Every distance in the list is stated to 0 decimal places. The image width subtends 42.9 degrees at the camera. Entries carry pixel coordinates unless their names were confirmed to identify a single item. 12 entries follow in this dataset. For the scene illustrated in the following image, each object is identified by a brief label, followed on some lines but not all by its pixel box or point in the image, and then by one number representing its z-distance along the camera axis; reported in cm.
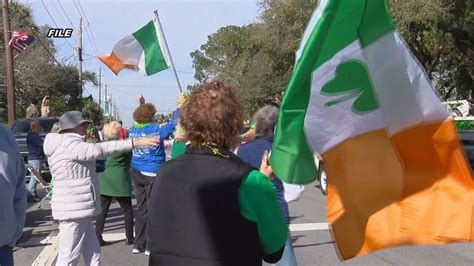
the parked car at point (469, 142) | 1329
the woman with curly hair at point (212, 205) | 250
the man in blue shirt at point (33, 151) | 1225
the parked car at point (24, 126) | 1602
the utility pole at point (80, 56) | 4575
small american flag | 2256
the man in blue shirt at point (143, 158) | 686
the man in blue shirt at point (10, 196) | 355
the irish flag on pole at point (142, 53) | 892
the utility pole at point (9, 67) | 2278
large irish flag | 324
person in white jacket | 510
